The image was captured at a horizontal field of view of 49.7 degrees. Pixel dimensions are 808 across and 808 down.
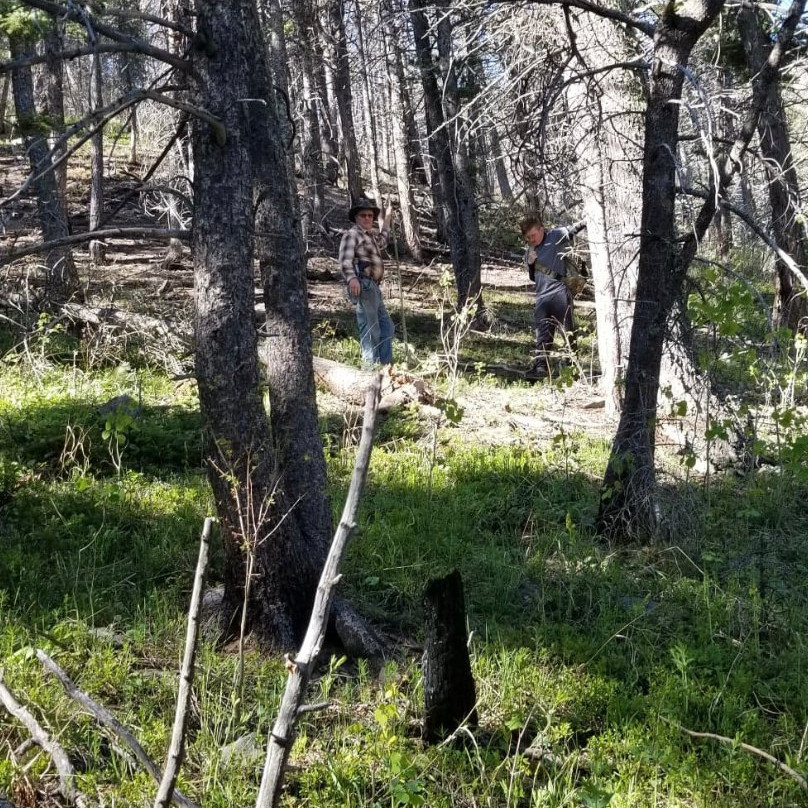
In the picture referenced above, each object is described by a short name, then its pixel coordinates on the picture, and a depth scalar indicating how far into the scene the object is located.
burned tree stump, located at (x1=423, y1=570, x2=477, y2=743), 3.83
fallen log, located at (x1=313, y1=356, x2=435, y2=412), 8.73
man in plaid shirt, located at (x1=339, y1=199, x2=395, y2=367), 9.16
